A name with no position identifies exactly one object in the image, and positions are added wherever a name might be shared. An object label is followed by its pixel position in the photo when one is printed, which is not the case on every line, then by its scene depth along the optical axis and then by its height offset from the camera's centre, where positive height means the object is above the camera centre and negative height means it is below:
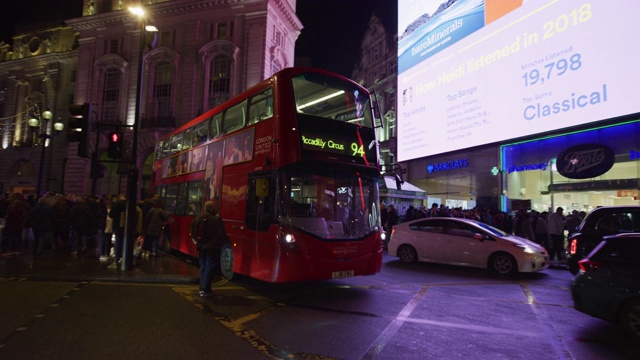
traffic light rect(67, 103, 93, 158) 9.02 +2.00
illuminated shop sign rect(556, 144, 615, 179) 15.36 +2.58
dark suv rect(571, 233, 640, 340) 5.00 -0.81
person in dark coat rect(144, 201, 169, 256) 11.33 -0.31
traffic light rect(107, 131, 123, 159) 9.55 +1.59
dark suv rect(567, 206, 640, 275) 8.37 -0.07
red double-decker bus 7.00 +0.67
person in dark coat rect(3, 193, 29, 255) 11.37 -0.45
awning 21.14 +1.59
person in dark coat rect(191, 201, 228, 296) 7.29 -0.59
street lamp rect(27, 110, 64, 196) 18.06 +3.99
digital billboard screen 12.98 +5.98
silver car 9.85 -0.74
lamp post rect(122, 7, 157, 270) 9.35 +0.58
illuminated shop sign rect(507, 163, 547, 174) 18.42 +2.69
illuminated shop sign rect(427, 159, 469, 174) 24.31 +3.59
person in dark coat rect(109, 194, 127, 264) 9.85 -0.22
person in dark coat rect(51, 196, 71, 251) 11.99 -0.34
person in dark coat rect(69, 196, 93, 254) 11.50 -0.40
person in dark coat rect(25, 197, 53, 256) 11.38 -0.45
